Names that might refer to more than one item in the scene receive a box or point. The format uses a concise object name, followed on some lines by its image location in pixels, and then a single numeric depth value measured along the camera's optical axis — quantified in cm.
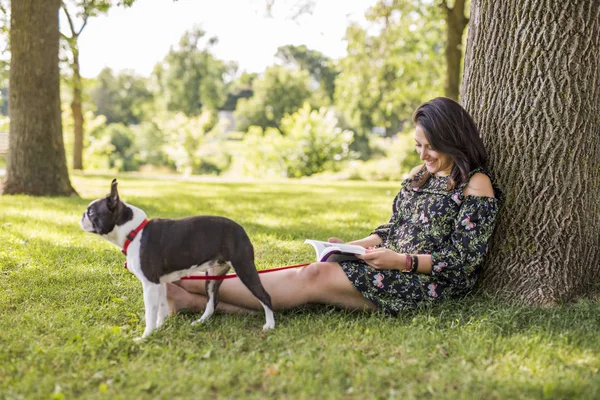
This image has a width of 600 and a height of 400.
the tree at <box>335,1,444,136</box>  1673
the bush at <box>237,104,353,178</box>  2428
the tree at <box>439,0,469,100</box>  1348
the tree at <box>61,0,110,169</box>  1083
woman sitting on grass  332
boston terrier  296
